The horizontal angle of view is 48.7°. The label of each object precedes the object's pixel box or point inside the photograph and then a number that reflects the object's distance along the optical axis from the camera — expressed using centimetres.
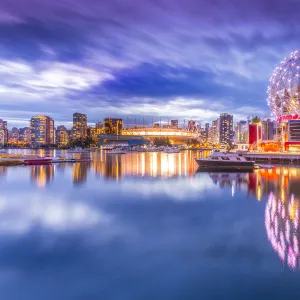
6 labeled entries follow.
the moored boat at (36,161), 4241
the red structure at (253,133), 6575
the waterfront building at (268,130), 6688
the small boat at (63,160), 4631
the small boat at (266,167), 3531
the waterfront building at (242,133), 10153
